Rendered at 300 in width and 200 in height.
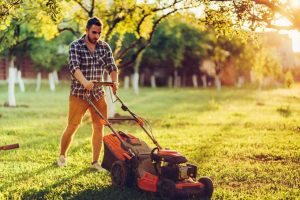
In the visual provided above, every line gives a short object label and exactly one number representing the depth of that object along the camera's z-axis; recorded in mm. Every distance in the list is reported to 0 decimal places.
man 9320
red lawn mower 7630
